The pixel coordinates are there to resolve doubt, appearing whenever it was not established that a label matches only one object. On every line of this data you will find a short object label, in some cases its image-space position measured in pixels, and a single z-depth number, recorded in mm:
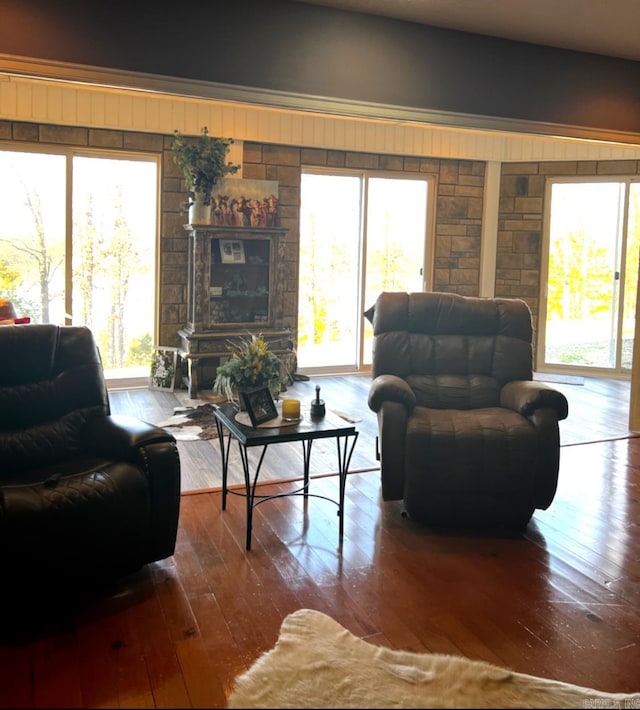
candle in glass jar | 3062
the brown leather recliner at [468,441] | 3088
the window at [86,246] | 5676
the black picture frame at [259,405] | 2965
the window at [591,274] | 6910
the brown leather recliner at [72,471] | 2260
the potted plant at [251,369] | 3193
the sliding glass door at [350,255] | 6812
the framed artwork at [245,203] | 5926
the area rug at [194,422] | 4625
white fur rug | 1878
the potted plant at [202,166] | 5668
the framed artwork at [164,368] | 6090
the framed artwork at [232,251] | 5996
